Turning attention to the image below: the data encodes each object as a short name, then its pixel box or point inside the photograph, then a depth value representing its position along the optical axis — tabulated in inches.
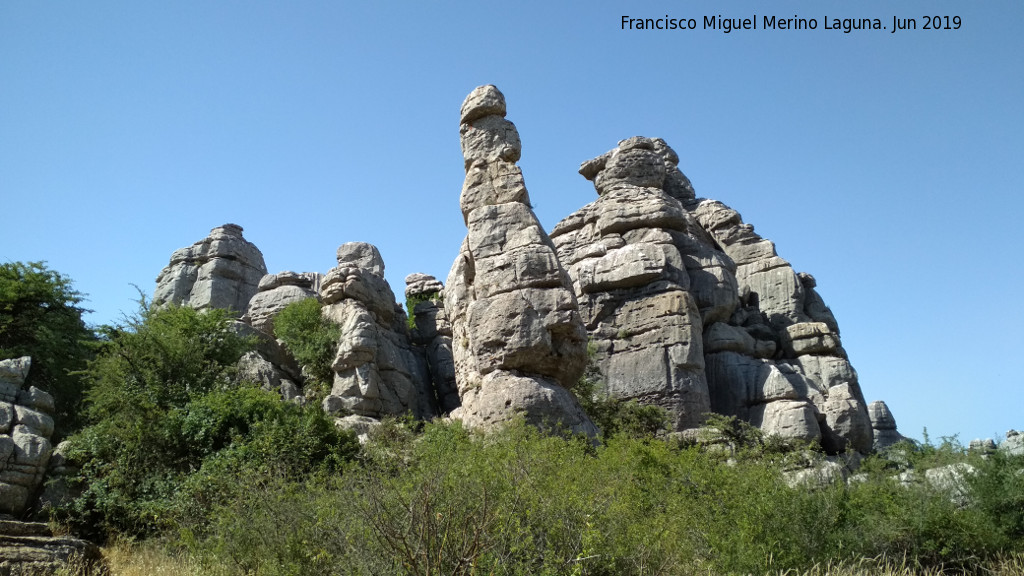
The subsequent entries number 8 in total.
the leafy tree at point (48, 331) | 811.4
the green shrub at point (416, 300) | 1268.5
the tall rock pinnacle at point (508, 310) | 693.3
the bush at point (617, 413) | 905.5
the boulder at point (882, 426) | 1284.7
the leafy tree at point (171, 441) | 573.6
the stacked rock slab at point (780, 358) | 1014.4
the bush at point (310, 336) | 968.9
